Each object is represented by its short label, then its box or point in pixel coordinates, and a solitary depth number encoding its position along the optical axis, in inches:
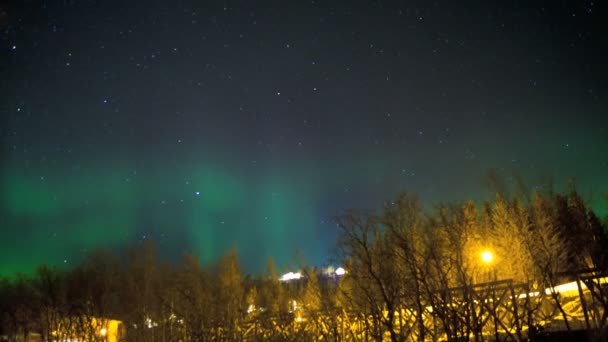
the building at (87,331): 922.4
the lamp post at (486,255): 513.7
